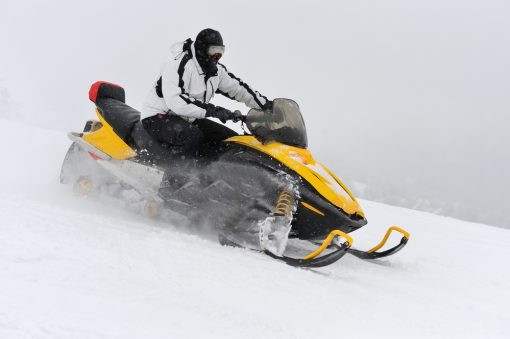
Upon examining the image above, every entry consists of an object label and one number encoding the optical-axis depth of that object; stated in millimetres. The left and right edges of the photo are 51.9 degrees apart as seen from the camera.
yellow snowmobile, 3990
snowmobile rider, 4422
